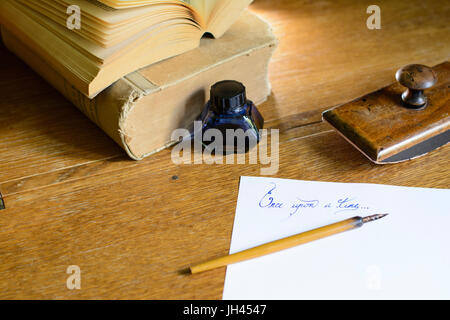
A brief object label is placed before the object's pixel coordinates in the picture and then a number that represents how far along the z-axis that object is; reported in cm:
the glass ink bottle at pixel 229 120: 79
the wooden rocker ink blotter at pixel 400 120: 77
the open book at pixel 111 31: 75
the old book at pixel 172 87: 78
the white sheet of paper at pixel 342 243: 62
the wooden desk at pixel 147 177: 65
